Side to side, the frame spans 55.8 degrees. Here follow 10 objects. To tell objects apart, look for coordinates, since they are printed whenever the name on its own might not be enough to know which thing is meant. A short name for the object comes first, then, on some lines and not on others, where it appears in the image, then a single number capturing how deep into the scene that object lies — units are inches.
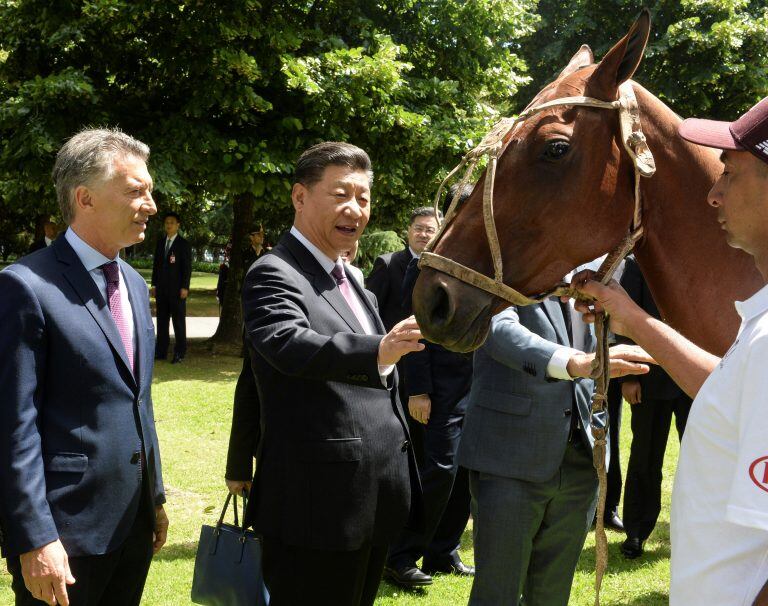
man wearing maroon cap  50.5
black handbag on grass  118.6
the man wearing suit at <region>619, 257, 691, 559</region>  215.5
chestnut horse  88.4
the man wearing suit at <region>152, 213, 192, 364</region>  501.4
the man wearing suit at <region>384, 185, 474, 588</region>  197.9
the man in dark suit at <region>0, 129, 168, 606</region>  90.4
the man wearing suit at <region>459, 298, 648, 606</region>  120.7
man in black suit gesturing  98.3
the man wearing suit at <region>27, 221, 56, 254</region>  491.1
